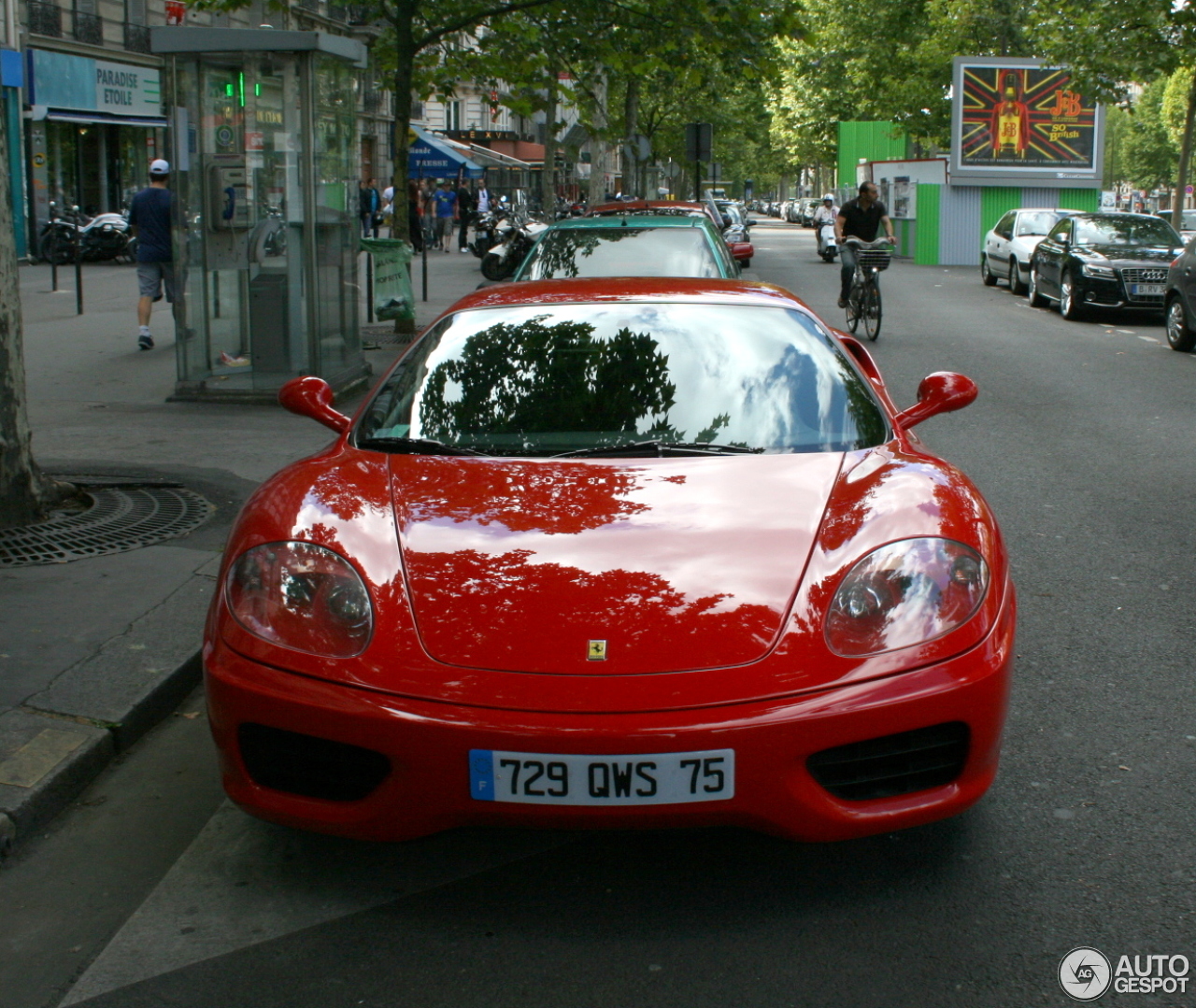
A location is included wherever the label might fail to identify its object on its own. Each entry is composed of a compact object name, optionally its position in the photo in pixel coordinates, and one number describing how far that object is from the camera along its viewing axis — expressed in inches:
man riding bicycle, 622.8
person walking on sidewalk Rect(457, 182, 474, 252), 1519.4
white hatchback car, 959.6
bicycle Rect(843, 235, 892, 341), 615.8
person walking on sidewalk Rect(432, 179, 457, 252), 1546.5
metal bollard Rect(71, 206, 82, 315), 694.6
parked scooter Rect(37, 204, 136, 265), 1063.6
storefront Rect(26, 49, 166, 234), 1173.7
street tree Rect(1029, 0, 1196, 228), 984.9
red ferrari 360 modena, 115.4
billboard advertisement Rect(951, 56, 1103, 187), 1348.4
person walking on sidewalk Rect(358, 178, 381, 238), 1380.4
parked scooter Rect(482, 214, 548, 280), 941.2
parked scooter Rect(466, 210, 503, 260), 1248.2
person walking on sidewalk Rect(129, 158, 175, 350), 541.0
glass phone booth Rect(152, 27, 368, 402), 424.8
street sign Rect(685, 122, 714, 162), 1188.7
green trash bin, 598.5
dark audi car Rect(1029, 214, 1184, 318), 746.8
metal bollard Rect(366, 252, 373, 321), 602.9
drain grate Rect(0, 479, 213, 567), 243.9
